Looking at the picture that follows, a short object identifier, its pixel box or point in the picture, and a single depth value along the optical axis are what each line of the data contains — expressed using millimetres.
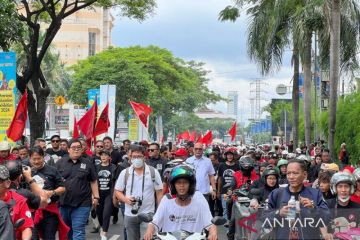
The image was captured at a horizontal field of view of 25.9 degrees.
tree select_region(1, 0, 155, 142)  23734
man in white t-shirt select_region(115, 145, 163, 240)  9406
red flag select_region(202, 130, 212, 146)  29216
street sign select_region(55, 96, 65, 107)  38481
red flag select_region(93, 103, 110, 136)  19980
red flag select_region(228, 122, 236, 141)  34375
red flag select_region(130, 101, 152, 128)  23812
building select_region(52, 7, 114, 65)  113125
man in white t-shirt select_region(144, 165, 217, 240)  6707
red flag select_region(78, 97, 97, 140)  18406
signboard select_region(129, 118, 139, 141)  34906
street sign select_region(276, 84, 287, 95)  54088
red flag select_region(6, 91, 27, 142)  15391
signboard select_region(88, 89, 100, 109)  30500
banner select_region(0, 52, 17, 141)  16297
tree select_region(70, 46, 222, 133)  46094
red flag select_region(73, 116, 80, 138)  19409
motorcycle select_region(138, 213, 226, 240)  6520
